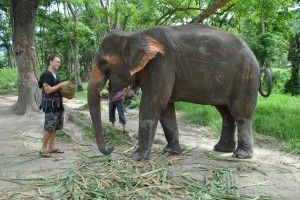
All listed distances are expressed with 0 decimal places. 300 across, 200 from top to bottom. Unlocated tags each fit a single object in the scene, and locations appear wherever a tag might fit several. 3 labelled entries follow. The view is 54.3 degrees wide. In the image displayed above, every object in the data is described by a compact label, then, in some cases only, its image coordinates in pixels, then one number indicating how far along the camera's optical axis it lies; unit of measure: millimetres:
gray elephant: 4513
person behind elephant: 5937
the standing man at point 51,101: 4581
